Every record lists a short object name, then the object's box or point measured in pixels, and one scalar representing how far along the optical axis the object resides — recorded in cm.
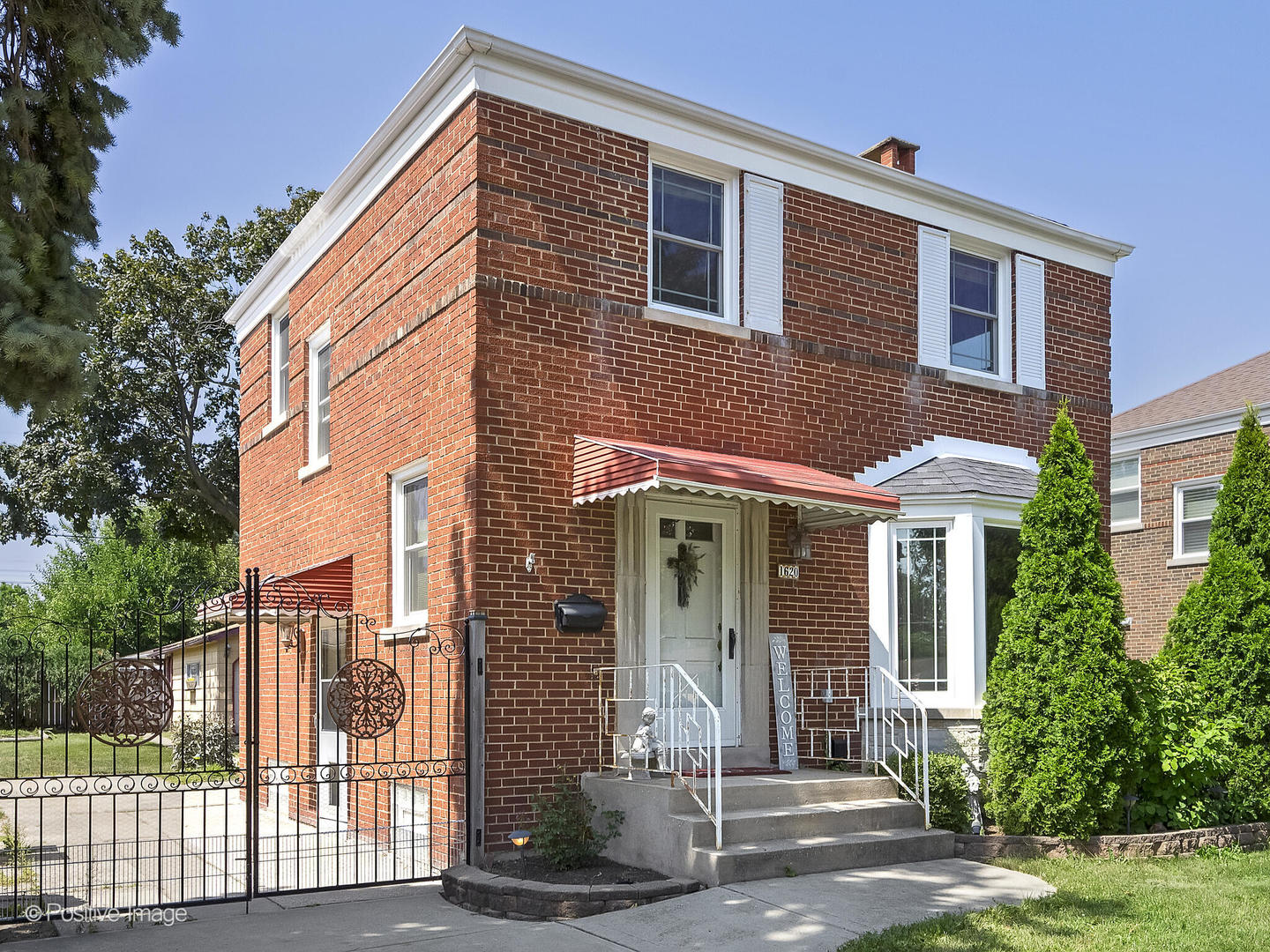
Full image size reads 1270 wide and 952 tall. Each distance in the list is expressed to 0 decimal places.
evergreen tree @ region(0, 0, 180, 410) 706
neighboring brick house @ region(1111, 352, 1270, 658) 2073
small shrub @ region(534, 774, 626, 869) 861
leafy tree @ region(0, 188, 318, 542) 2573
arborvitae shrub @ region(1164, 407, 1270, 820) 1075
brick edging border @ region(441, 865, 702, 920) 775
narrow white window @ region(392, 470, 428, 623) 1084
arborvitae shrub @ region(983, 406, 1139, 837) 944
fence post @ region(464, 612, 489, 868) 891
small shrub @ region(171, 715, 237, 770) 1911
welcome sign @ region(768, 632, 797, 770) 1038
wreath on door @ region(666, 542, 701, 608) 1038
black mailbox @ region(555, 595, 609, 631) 942
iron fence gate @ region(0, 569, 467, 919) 807
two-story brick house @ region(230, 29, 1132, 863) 953
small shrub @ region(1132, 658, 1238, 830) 1005
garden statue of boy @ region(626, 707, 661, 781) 893
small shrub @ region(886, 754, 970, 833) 970
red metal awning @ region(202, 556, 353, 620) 1202
